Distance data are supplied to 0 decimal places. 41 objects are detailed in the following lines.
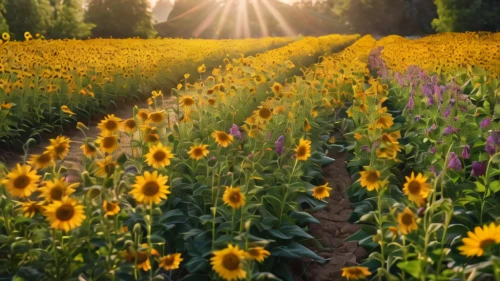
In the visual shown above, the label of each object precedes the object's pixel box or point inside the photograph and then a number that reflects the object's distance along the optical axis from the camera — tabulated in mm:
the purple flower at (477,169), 3279
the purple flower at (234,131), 4026
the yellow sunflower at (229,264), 1896
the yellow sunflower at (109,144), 2850
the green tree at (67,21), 20422
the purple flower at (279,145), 3660
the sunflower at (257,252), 2025
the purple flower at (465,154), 3266
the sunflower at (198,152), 3127
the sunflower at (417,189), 2201
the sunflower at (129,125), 3205
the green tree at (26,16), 18359
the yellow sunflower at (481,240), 1848
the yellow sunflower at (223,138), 3186
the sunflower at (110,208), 2289
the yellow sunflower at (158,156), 2736
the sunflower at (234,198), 2358
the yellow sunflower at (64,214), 2051
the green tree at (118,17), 25906
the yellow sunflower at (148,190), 2293
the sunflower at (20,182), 2322
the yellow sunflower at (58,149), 2561
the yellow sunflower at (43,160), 2557
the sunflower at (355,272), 2003
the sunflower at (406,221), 2049
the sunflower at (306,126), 3879
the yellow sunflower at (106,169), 2379
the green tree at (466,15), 25578
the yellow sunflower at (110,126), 3094
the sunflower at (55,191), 2244
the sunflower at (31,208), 2470
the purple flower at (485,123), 3896
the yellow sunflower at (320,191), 2969
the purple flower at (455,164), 2957
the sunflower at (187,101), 4137
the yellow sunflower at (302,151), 3121
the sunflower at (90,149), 2602
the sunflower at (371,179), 2459
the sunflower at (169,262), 2246
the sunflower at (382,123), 3785
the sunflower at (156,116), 3473
